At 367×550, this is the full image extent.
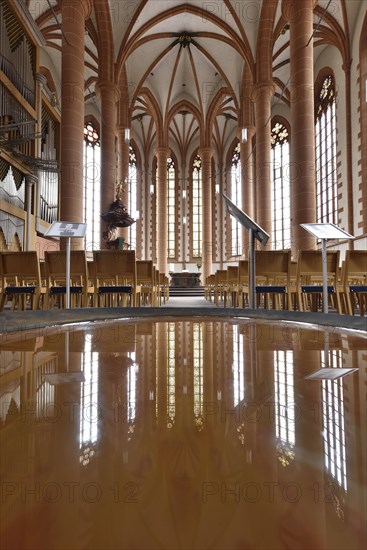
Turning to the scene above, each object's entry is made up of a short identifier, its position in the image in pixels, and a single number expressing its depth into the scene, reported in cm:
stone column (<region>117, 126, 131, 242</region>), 1276
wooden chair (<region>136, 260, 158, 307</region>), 541
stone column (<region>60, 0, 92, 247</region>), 654
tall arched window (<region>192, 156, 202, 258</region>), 2000
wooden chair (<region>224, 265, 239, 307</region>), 590
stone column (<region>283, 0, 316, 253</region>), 653
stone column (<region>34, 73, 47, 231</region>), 877
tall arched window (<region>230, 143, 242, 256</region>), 1847
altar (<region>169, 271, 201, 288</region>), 1527
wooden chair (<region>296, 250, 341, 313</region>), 443
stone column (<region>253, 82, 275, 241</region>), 1023
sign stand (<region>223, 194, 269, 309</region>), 296
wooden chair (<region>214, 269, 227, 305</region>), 713
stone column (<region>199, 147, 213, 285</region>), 1673
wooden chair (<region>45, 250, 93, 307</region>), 443
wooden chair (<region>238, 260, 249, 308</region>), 513
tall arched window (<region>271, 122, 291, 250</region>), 1566
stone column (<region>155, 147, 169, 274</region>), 1647
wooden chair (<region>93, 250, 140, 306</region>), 457
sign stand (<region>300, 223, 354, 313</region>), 346
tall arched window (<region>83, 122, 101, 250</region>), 1580
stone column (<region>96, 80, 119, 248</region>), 935
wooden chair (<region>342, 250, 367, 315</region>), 416
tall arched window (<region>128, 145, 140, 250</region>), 1885
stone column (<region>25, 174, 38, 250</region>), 818
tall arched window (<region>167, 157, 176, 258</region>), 2012
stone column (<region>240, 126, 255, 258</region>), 1349
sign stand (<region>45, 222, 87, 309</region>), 345
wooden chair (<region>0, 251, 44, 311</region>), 417
